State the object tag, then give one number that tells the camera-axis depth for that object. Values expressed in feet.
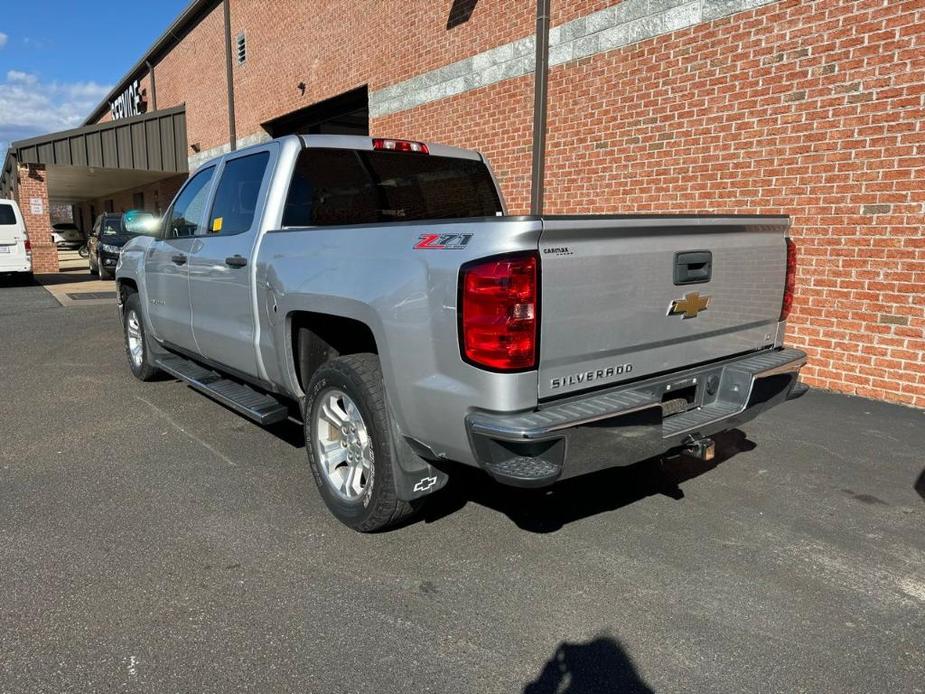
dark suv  60.13
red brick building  18.44
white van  52.42
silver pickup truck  8.58
